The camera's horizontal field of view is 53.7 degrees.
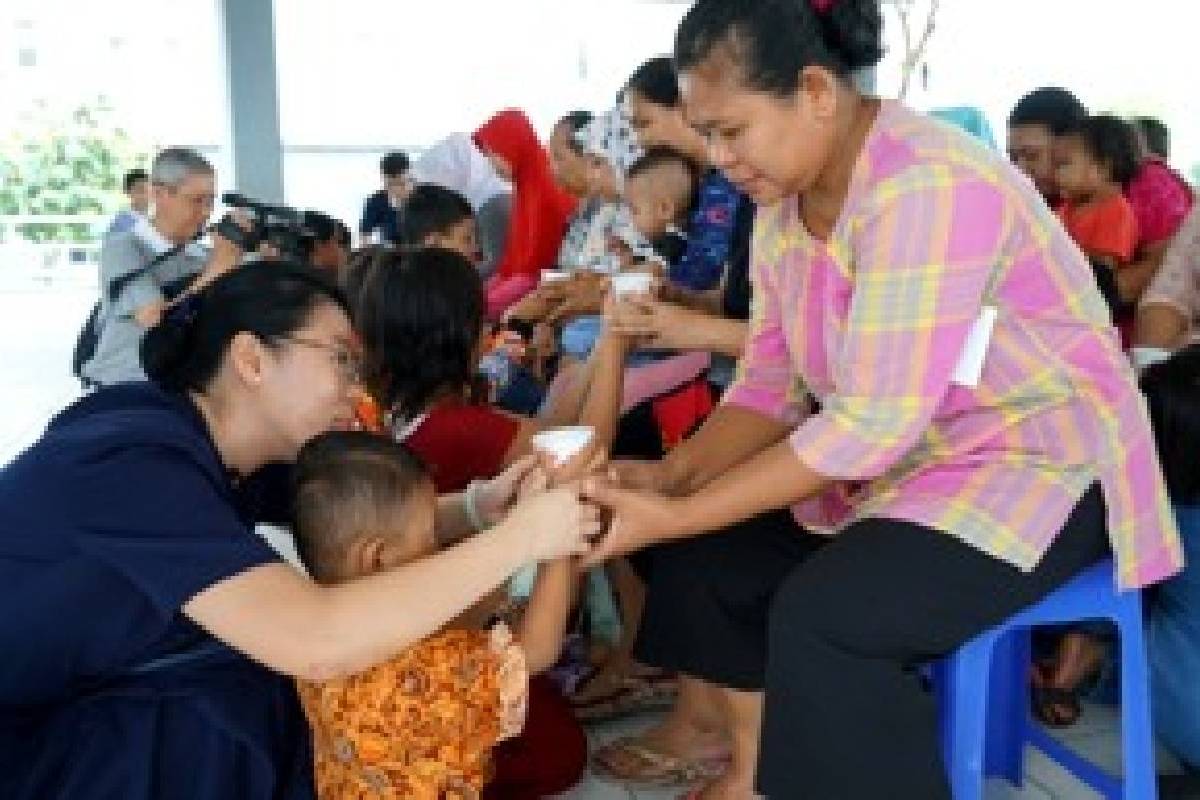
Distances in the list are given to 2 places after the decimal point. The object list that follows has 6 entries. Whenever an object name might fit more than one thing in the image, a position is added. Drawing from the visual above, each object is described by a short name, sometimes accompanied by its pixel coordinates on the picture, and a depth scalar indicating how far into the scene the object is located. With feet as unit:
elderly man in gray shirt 12.30
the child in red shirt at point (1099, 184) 9.27
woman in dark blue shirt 3.73
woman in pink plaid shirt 4.12
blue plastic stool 4.50
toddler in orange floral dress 4.38
